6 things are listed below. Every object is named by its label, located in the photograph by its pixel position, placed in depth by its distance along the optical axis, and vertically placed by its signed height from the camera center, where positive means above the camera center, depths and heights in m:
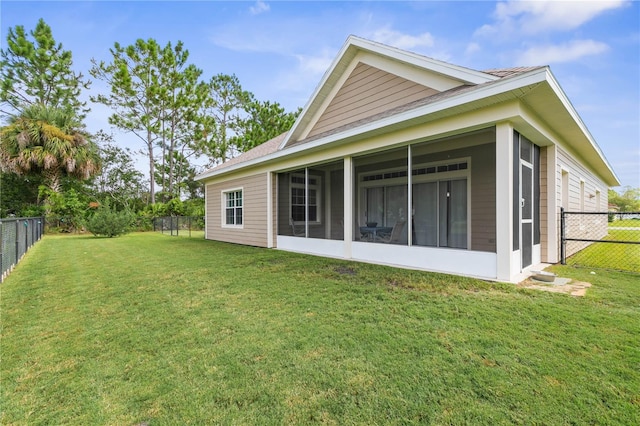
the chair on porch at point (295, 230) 9.24 -0.61
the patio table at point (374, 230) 7.58 -0.53
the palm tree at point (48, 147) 15.48 +3.61
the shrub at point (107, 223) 13.74 -0.49
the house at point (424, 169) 4.55 +1.05
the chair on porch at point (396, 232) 7.28 -0.57
